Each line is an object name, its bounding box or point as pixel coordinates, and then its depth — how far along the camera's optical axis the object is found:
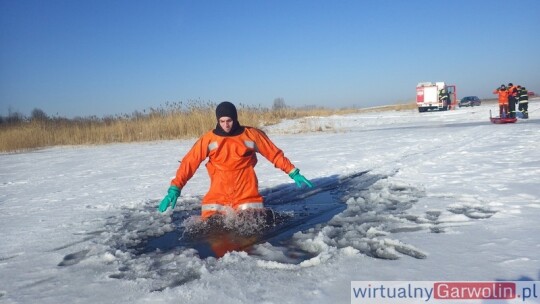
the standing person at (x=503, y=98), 16.23
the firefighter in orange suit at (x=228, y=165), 4.14
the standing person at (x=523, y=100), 16.05
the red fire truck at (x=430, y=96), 30.55
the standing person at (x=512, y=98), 16.08
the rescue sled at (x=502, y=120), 14.08
